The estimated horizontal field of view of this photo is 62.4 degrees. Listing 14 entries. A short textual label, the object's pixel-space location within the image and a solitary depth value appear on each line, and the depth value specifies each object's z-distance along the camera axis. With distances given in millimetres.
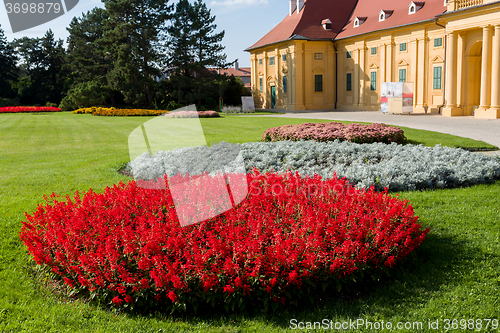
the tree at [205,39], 44344
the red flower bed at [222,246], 3701
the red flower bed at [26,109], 40312
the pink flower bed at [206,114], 28516
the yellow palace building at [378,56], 26078
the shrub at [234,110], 37641
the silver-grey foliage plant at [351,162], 7766
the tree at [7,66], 55778
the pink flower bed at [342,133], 12156
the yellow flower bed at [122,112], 34625
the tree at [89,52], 49353
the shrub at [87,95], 42594
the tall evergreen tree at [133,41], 41281
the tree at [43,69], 54062
